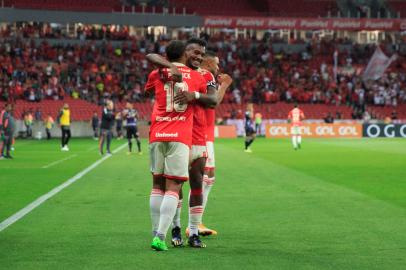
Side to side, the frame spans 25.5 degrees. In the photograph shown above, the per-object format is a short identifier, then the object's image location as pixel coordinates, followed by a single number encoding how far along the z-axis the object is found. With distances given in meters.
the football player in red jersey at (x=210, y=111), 10.45
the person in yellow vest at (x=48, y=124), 55.28
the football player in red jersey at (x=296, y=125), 39.88
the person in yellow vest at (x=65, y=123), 38.97
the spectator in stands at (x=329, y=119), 63.16
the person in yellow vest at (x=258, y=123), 58.19
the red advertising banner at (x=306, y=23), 69.94
